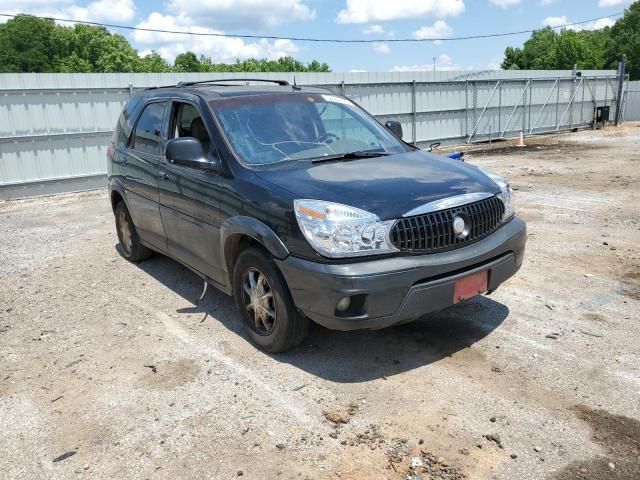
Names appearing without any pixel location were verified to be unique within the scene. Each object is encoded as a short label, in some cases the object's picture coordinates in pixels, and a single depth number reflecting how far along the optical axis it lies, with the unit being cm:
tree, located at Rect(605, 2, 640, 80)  6554
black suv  343
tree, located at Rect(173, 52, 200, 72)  8556
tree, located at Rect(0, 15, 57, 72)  6681
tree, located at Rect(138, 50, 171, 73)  7406
